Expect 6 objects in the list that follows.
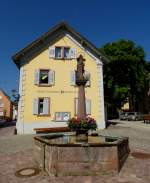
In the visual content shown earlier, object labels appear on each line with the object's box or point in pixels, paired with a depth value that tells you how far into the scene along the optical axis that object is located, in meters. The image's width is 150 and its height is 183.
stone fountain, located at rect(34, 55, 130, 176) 4.80
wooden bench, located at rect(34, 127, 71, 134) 12.25
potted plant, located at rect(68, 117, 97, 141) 6.39
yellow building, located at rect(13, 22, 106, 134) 13.14
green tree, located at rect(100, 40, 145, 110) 25.50
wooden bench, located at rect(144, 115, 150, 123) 19.24
